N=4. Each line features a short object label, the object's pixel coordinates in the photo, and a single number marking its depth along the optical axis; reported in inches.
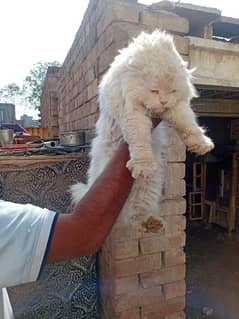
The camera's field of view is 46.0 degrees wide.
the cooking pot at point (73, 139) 75.9
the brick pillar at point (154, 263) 57.1
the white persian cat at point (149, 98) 26.2
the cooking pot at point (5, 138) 91.8
